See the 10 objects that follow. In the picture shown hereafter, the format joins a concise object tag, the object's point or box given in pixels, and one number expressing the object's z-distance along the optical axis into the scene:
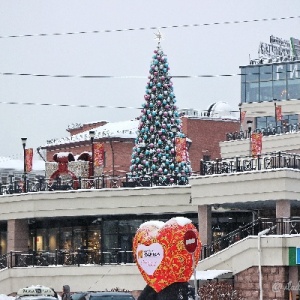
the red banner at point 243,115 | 82.38
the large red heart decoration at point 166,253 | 39.91
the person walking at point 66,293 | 50.71
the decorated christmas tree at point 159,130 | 65.94
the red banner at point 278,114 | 78.50
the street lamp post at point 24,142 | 66.06
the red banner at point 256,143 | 63.50
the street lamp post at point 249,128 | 72.22
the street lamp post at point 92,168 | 65.31
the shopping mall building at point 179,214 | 52.81
